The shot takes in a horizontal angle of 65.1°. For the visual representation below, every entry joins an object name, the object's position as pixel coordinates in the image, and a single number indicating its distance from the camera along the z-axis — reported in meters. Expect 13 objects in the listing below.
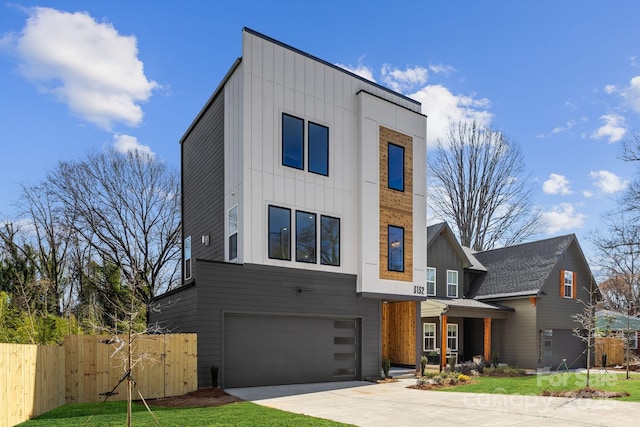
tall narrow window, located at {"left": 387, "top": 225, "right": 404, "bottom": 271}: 16.97
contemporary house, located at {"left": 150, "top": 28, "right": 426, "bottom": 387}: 13.69
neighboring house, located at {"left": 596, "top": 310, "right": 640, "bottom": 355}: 26.66
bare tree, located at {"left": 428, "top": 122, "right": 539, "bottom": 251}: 37.88
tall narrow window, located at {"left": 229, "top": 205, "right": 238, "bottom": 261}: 14.27
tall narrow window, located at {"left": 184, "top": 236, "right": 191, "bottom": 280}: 18.78
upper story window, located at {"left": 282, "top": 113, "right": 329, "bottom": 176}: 14.88
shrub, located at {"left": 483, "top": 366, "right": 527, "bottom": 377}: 18.91
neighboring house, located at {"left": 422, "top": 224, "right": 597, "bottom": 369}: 22.84
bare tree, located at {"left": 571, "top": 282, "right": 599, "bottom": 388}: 24.05
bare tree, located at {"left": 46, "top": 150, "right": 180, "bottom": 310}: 25.55
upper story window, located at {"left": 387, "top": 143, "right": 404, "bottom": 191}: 17.30
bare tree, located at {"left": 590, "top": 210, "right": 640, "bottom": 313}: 25.95
